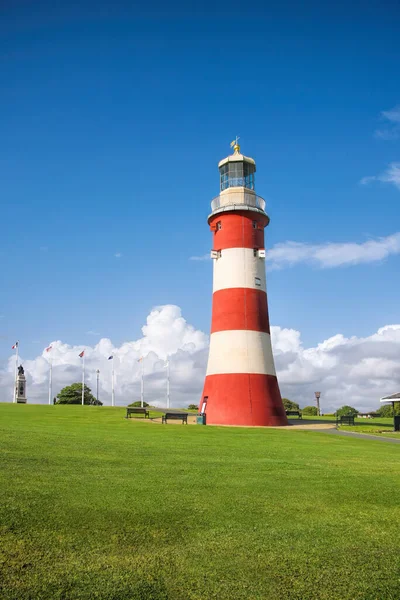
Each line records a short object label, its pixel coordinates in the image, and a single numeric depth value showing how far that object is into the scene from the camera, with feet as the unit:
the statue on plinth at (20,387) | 216.31
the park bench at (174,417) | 108.58
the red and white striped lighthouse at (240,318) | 111.75
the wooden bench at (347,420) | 120.06
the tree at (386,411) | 188.96
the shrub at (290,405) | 217.56
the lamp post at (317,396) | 184.44
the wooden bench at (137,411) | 123.87
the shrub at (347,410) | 203.70
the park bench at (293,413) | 147.33
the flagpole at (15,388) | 213.42
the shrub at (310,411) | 208.13
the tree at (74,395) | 232.32
